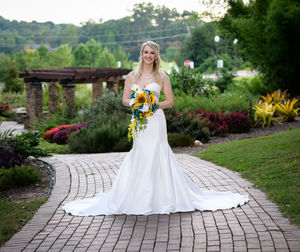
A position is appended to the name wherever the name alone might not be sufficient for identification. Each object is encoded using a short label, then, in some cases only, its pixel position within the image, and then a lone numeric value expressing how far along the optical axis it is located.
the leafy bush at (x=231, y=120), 13.19
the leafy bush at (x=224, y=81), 23.59
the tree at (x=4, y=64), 50.79
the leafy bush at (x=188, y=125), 12.07
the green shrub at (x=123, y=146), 10.98
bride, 5.39
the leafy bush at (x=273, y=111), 13.97
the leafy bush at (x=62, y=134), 13.49
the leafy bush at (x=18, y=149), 7.49
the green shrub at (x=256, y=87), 19.05
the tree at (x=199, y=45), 55.75
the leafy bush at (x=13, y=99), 29.32
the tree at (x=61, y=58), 57.69
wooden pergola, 16.95
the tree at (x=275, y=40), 16.31
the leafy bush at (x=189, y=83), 16.31
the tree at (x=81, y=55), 65.50
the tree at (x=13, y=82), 34.50
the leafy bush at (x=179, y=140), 11.21
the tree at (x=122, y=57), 62.22
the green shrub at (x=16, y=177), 6.87
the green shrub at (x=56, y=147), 11.69
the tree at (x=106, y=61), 57.38
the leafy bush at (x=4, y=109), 25.49
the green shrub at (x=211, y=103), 14.30
